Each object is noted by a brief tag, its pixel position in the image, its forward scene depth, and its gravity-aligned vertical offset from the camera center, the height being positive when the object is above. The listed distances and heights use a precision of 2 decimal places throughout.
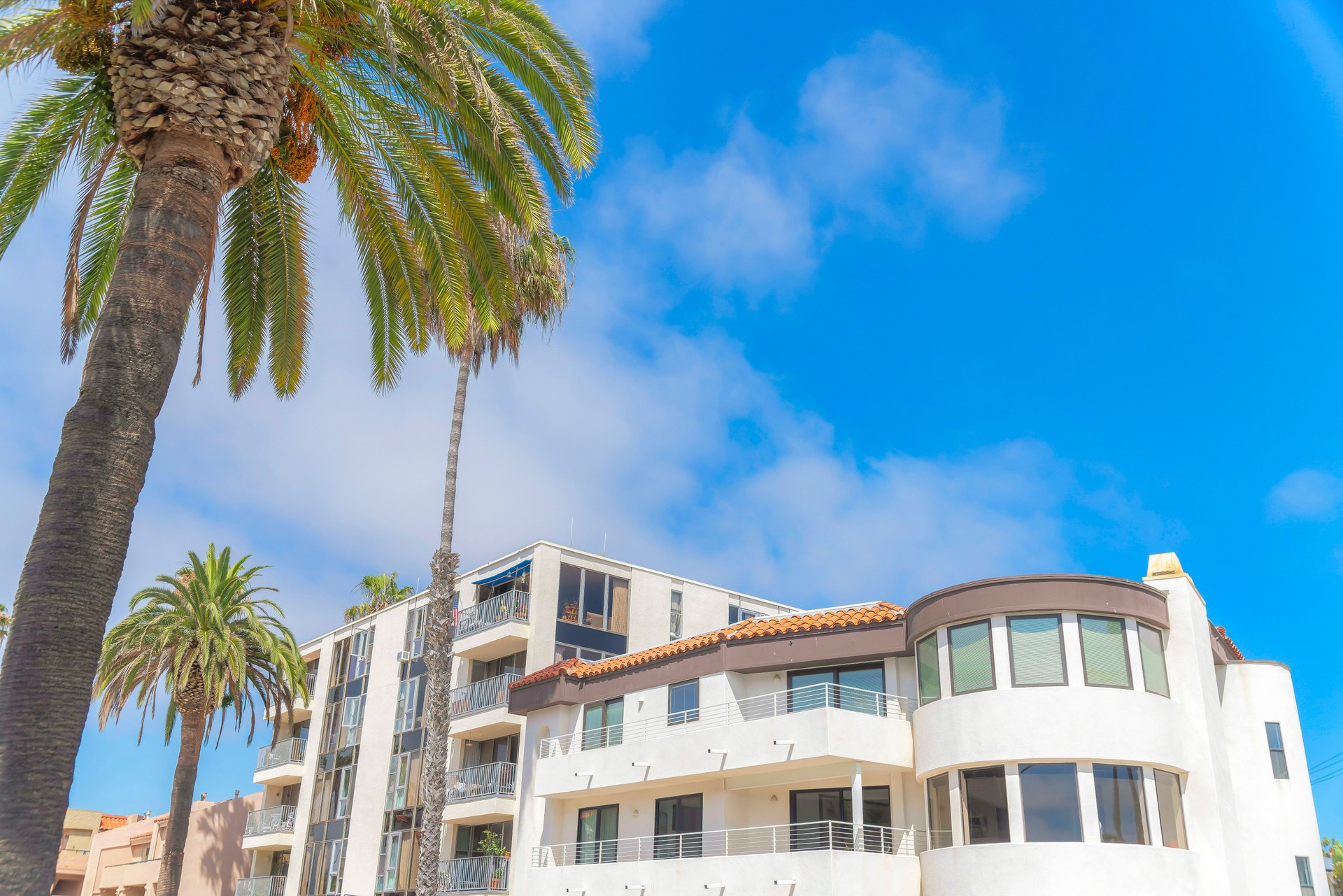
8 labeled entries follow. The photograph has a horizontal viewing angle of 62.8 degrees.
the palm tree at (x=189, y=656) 37.78 +7.85
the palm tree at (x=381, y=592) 70.75 +18.43
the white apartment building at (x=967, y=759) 22.67 +3.28
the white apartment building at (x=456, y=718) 37.72 +6.65
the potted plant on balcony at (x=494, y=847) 35.00 +1.59
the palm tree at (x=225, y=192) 9.13 +8.49
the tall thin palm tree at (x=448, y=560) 30.70 +9.41
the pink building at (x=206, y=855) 56.16 +1.85
